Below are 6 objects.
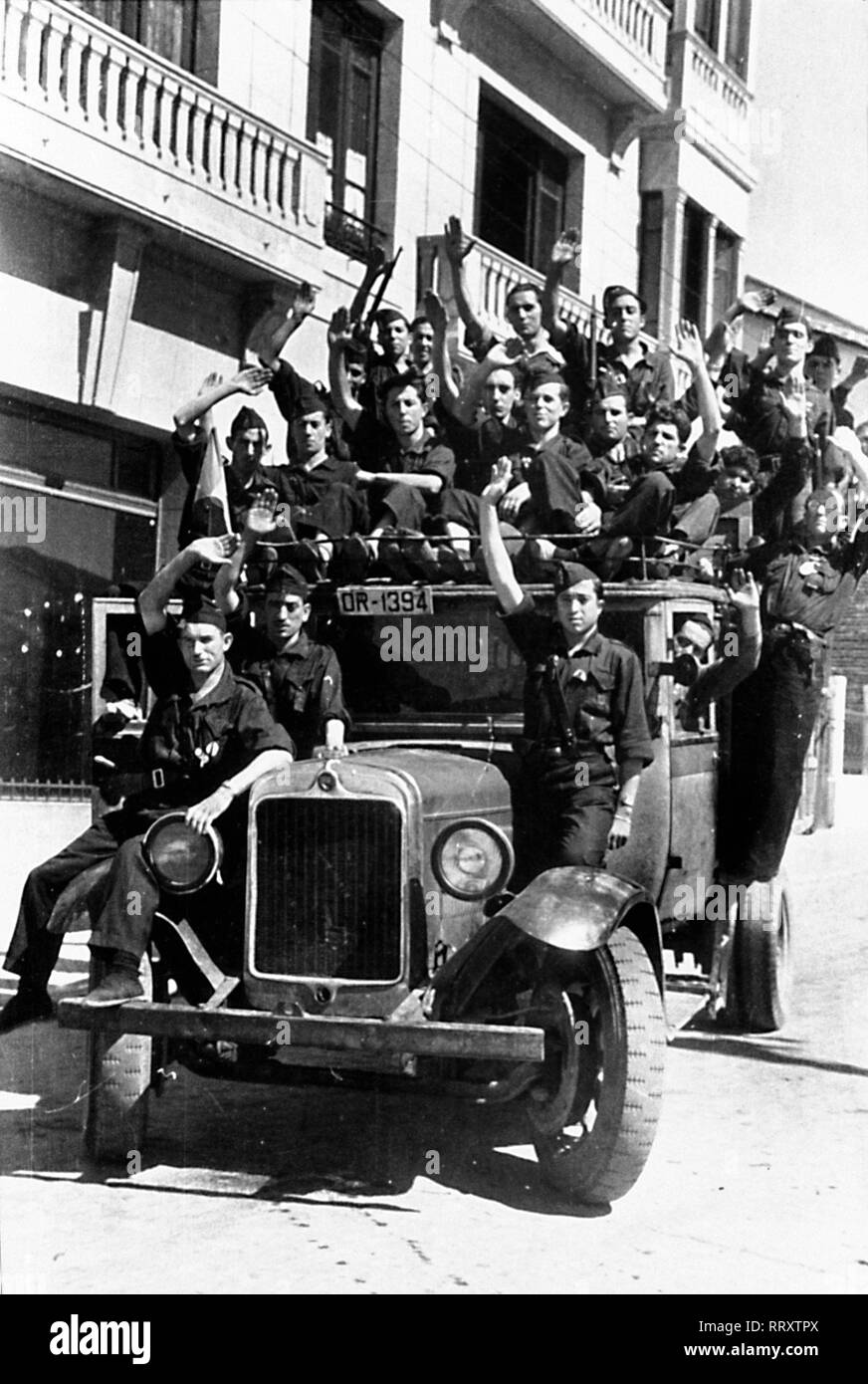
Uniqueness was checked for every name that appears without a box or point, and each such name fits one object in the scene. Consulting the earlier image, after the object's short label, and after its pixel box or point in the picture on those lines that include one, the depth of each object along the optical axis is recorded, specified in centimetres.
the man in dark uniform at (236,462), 712
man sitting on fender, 546
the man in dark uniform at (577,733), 602
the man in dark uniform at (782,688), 741
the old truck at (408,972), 517
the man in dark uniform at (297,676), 624
